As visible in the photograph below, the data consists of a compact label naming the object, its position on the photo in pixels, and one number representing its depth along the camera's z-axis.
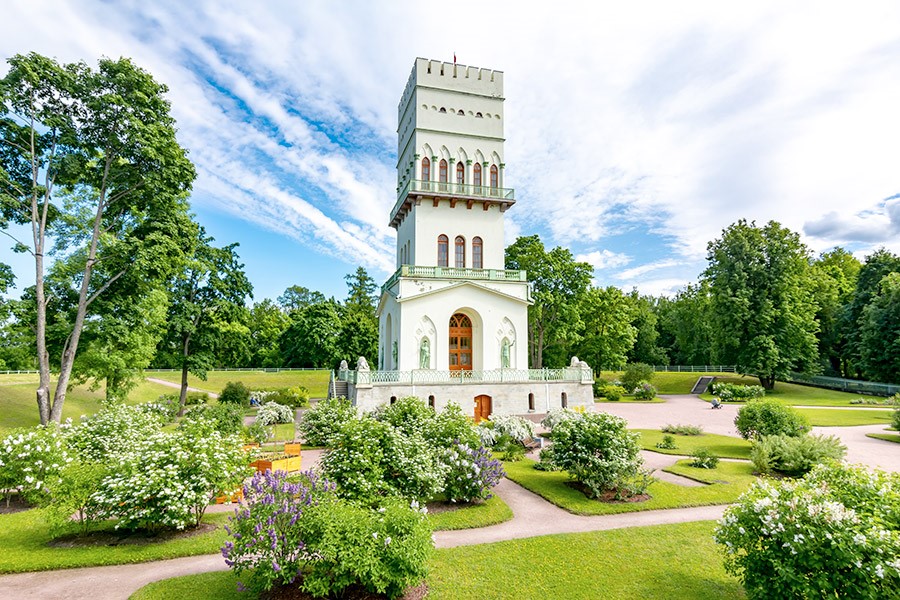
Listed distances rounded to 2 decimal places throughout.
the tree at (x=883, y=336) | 36.34
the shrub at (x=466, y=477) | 11.06
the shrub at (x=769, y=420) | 16.47
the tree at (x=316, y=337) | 49.66
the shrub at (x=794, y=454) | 13.70
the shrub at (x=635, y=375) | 39.44
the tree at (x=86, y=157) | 16.92
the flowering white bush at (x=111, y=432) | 11.63
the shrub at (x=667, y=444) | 17.94
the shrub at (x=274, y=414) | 23.20
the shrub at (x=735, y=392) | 35.31
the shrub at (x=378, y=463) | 8.91
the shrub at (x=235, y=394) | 30.19
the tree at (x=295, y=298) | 82.62
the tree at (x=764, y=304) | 37.97
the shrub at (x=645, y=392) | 37.41
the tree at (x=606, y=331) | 40.53
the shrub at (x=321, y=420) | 18.33
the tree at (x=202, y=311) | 30.08
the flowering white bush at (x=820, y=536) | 4.90
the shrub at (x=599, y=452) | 11.70
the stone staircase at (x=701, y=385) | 42.84
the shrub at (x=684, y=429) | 21.42
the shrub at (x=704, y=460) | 14.89
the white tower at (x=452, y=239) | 27.09
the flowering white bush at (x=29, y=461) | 9.91
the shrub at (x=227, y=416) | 18.77
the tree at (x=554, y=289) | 35.78
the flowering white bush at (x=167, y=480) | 8.22
